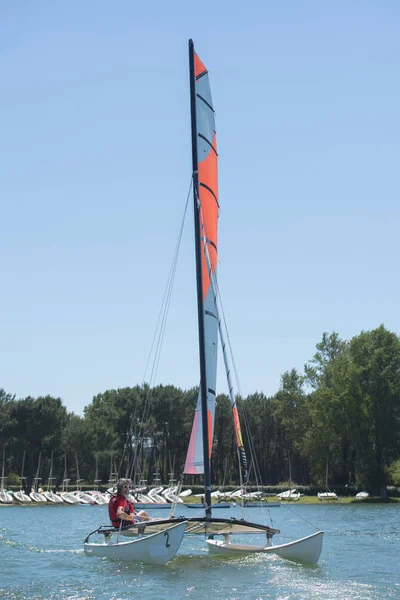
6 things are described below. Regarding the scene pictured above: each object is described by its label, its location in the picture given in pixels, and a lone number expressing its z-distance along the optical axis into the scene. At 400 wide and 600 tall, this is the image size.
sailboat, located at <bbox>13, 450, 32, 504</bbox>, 86.38
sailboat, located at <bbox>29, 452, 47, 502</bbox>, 86.69
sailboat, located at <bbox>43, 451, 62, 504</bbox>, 85.94
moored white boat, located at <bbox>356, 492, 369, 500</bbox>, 73.61
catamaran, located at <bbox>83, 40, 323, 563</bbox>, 22.02
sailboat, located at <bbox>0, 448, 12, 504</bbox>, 85.88
